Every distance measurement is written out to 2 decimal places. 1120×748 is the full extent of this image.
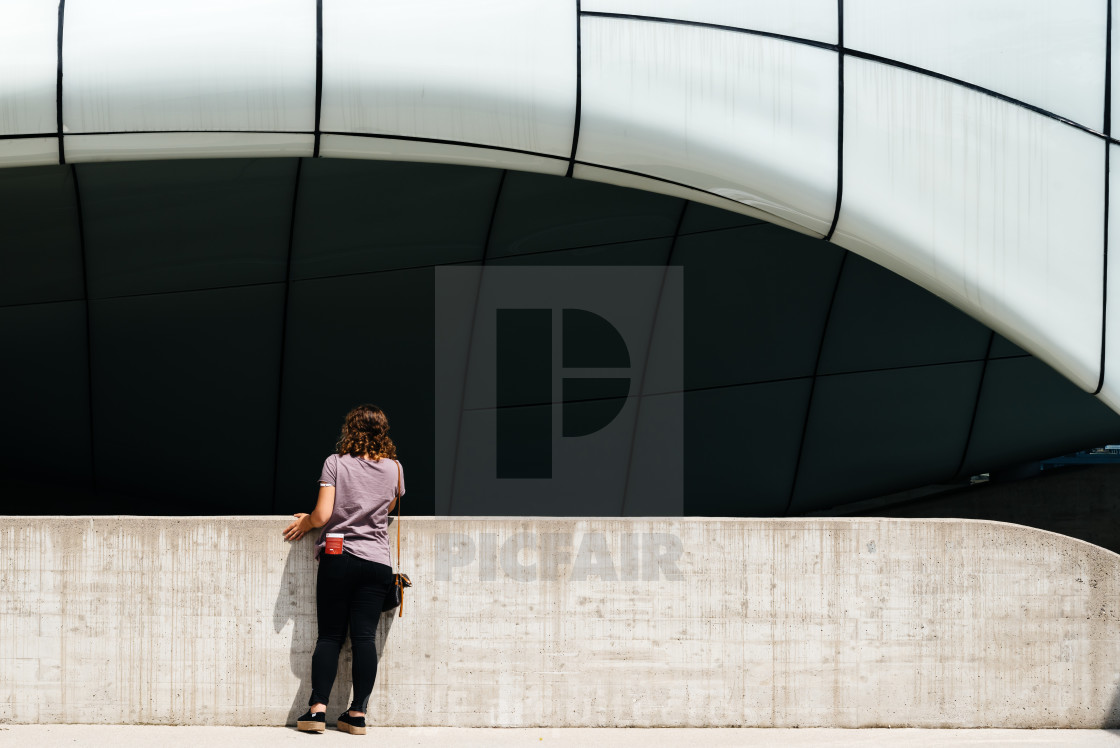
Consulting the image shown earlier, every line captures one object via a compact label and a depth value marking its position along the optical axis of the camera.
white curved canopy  13.87
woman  11.22
